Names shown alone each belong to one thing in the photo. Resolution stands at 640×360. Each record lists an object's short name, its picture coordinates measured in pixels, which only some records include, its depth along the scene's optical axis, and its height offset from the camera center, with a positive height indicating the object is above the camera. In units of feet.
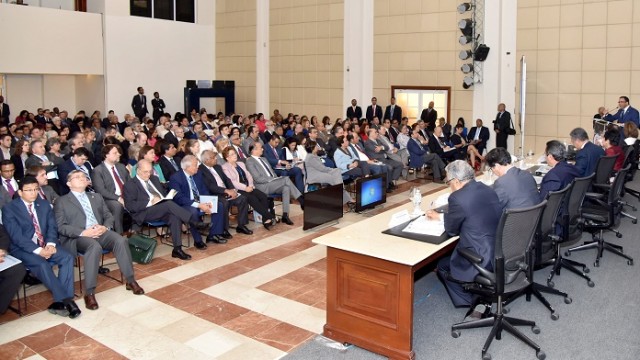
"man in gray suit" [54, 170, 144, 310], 18.56 -3.41
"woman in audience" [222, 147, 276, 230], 27.12 -2.85
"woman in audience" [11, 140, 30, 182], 28.40 -1.49
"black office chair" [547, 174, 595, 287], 18.86 -3.14
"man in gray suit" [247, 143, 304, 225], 28.14 -2.62
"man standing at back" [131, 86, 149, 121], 57.62 +2.19
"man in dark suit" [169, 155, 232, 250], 23.75 -2.94
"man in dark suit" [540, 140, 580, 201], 20.10 -1.60
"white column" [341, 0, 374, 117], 57.06 +7.57
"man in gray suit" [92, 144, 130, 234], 23.11 -2.22
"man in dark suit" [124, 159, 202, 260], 22.58 -3.12
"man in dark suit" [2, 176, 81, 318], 17.48 -3.60
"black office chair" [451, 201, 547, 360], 14.05 -3.37
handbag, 22.08 -4.59
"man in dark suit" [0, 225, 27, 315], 16.65 -4.43
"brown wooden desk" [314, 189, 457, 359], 13.96 -3.93
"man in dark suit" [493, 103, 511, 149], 47.83 +0.51
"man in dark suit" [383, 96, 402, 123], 54.54 +1.64
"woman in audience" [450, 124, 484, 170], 44.83 -1.47
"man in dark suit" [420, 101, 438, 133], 52.29 +1.06
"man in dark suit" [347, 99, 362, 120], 55.88 +1.62
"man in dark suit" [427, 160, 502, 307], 14.48 -2.20
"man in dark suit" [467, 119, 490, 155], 47.32 -0.49
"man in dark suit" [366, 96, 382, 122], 55.36 +1.67
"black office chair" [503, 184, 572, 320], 16.66 -3.35
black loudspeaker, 49.03 +6.48
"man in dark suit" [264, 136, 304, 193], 31.96 -2.11
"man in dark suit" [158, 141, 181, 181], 27.25 -1.54
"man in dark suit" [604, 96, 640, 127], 41.47 +1.21
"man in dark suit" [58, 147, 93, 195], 24.76 -1.71
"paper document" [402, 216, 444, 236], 15.51 -2.65
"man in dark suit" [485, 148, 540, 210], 16.78 -1.69
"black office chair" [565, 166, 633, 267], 21.31 -3.17
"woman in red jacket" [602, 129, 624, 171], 27.86 -0.74
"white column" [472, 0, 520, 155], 49.24 +5.66
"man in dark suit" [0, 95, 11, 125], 51.24 +1.27
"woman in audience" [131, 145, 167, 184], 24.43 -1.13
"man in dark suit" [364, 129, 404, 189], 37.55 -1.71
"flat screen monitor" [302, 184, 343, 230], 26.45 -3.63
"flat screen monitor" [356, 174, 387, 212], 29.48 -3.29
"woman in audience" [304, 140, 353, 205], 30.71 -2.39
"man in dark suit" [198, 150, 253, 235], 25.57 -2.72
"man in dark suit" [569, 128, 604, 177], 24.63 -0.98
